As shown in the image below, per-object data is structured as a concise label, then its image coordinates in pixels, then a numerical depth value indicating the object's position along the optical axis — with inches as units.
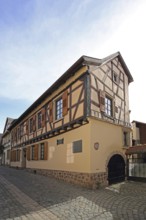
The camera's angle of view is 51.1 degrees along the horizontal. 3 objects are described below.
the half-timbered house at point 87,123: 279.3
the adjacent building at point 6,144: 824.8
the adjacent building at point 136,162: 305.8
